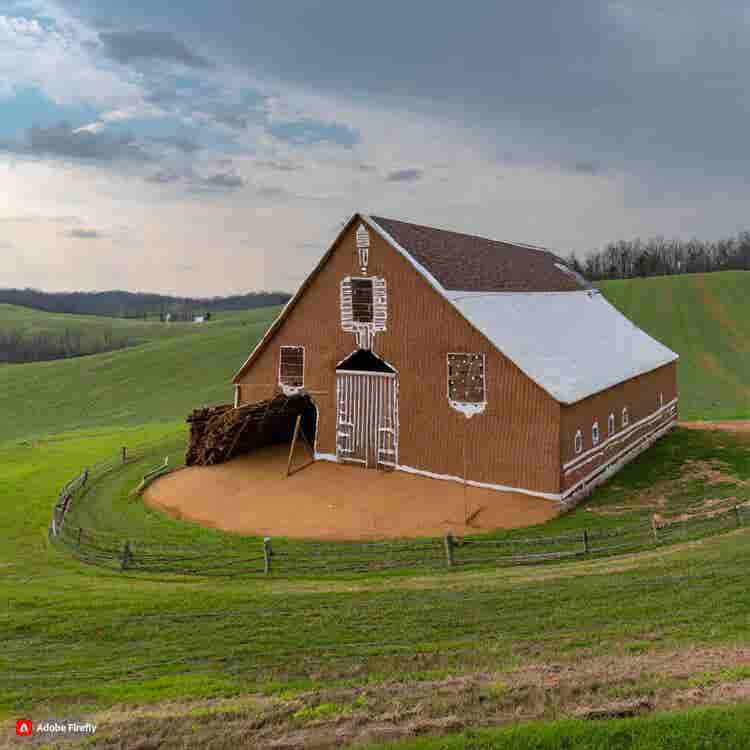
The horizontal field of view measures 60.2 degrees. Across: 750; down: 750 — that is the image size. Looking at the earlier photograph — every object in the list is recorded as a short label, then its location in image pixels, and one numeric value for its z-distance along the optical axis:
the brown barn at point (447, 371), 21.06
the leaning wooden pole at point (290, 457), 23.98
